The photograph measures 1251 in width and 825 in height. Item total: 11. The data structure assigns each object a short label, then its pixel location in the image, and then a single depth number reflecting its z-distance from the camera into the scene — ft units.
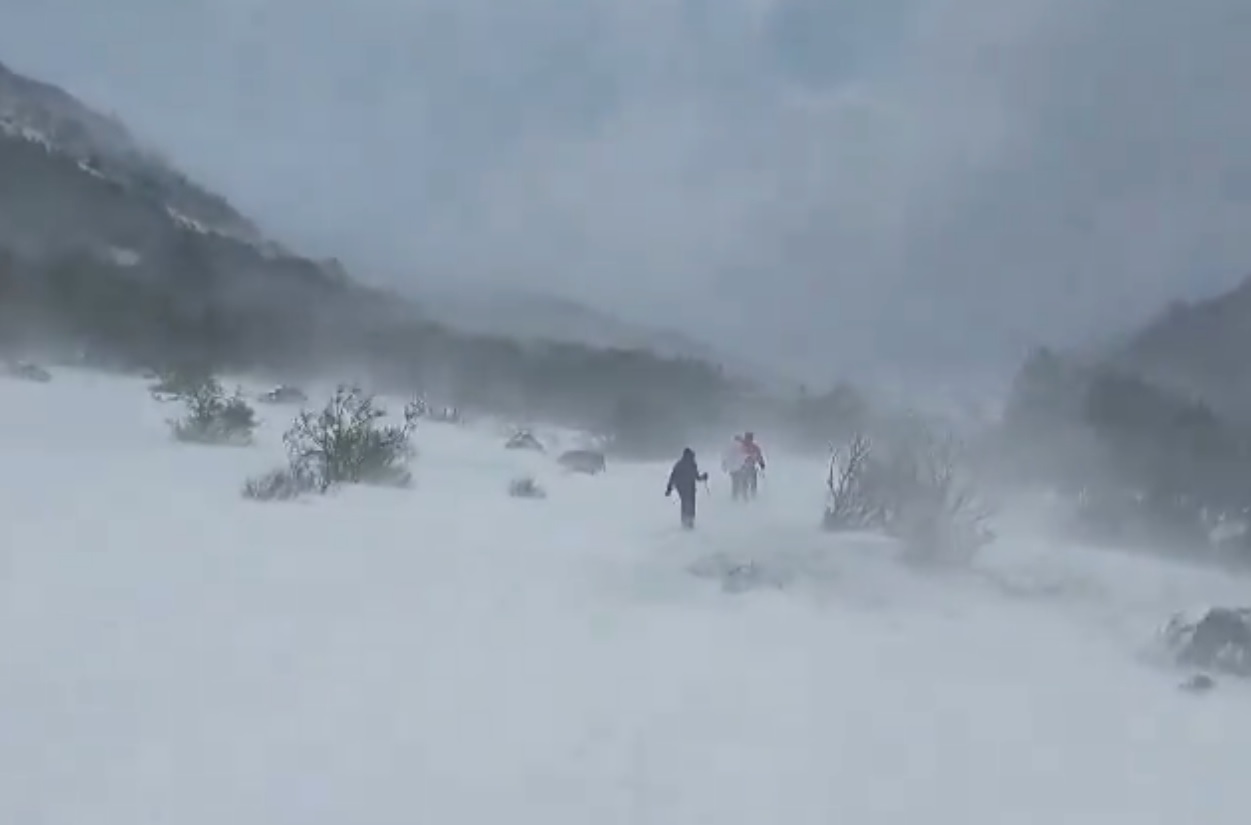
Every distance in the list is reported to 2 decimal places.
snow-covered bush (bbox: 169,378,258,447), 76.48
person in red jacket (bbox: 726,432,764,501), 70.44
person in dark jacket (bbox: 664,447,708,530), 55.06
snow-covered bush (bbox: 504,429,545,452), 102.68
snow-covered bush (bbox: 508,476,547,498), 64.75
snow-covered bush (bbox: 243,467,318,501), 49.47
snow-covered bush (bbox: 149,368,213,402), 93.36
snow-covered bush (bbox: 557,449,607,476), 90.84
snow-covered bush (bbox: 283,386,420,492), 60.90
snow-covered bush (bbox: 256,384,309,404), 111.45
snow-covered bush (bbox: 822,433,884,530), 53.93
